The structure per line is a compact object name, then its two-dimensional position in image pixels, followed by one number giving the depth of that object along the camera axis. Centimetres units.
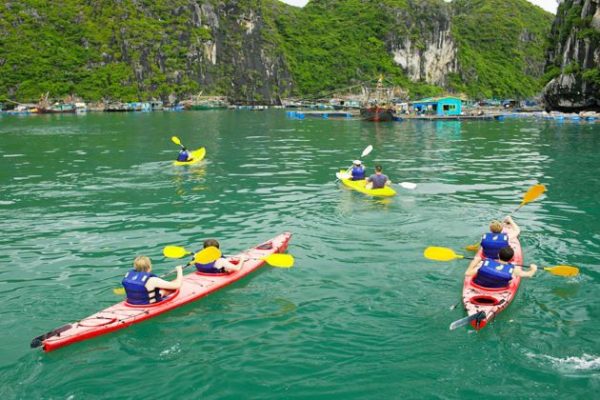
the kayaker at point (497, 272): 1041
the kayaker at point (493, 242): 1183
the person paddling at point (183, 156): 3005
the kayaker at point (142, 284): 983
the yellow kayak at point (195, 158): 3002
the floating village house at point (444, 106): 8394
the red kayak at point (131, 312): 881
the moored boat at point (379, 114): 7431
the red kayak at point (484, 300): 928
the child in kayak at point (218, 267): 1173
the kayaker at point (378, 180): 2066
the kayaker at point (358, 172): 2236
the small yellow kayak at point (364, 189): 2052
